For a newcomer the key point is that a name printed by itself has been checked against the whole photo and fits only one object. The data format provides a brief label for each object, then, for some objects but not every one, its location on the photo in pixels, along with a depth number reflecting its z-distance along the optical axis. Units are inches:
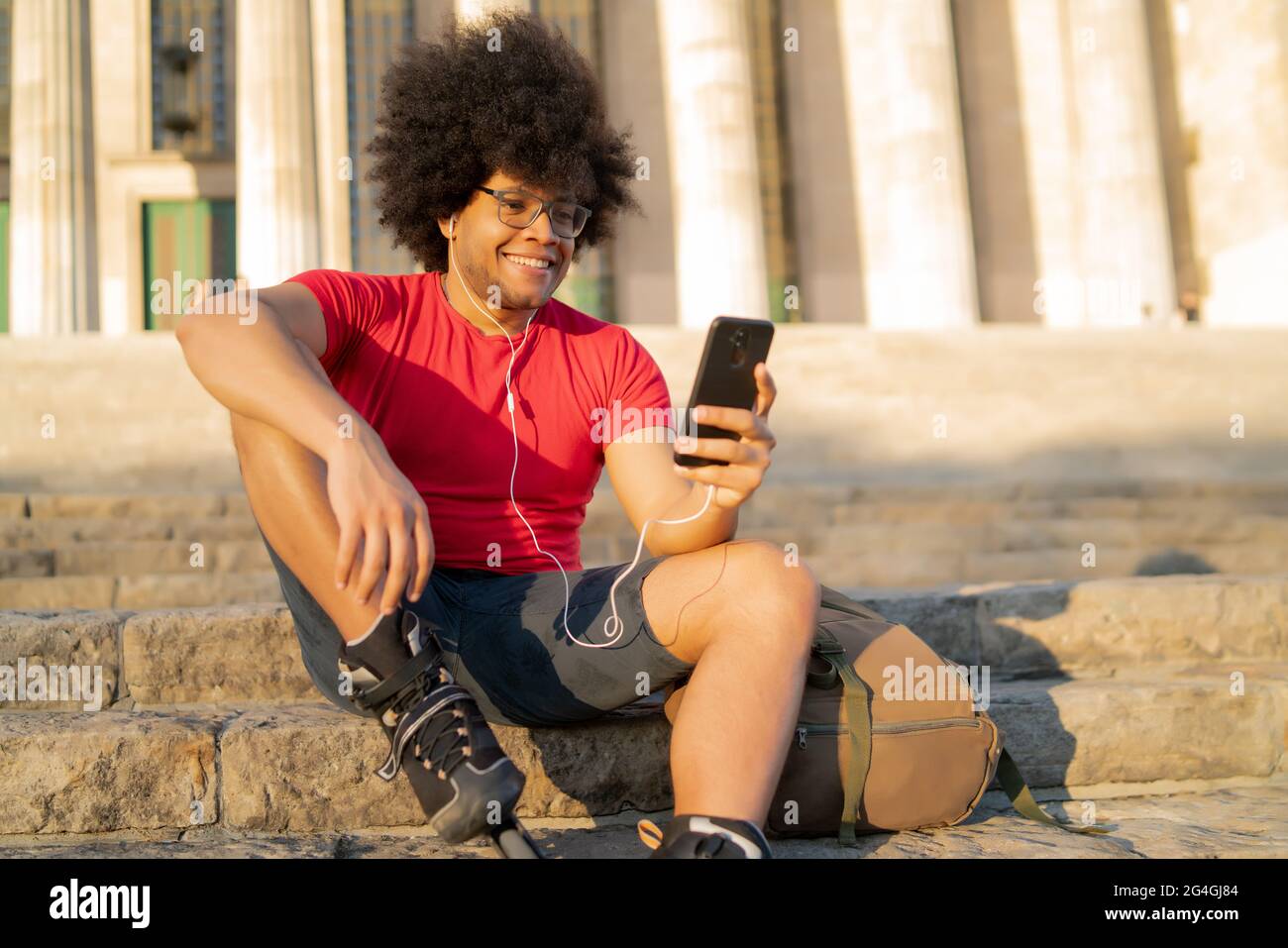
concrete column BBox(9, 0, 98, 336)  636.1
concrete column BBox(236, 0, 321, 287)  625.3
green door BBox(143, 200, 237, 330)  795.4
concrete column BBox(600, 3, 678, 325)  823.7
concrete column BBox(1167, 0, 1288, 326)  733.9
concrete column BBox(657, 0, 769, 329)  665.6
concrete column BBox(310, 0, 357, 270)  770.2
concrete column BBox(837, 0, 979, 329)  658.2
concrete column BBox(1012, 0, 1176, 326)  705.0
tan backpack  107.1
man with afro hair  88.4
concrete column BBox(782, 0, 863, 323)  855.1
